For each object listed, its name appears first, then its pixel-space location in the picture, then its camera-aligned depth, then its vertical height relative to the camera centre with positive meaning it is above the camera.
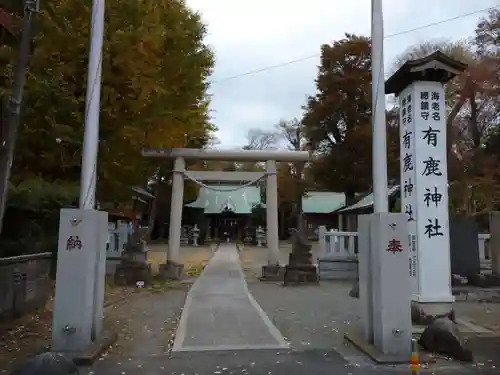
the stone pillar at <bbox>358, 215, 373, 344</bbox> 7.47 -0.50
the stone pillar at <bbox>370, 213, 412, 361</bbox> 6.91 -0.57
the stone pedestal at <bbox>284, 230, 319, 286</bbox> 15.84 -0.65
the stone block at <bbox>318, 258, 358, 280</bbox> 17.17 -0.80
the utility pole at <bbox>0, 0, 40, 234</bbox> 6.30 +1.72
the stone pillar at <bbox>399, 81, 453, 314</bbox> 9.15 +1.06
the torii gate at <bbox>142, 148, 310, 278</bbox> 17.41 +2.47
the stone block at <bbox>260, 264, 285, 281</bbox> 17.39 -1.00
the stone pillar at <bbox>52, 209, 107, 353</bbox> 6.85 -0.58
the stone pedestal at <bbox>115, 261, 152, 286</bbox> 15.55 -1.00
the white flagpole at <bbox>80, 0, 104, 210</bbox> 7.32 +1.99
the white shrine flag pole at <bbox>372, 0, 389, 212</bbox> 7.41 +2.05
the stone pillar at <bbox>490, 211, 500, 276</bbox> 14.98 +0.25
